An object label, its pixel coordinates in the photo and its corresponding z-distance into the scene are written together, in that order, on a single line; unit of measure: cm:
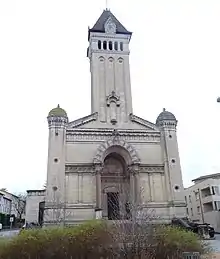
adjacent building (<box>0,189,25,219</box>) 4857
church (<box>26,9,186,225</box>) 2275
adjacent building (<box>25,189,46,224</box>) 3240
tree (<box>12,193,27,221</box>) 5364
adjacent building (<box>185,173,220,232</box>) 3476
